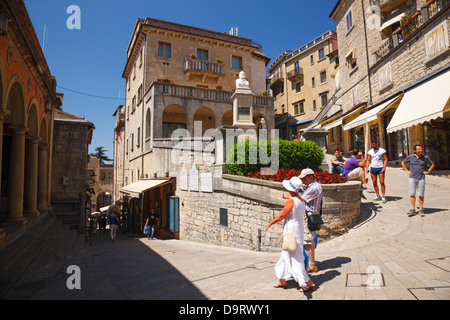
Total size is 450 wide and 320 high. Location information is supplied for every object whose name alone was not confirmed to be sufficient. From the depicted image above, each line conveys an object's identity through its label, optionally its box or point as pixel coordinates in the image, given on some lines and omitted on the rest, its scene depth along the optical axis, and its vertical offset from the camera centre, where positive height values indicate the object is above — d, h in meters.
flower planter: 6.83 -0.73
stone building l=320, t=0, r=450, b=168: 11.92 +5.76
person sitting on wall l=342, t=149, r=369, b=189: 8.08 +0.22
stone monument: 11.00 +2.89
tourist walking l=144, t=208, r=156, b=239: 14.26 -2.50
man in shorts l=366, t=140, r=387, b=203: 8.02 +0.35
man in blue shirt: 6.71 -0.03
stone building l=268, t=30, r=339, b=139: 31.61 +12.07
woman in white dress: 3.82 -1.01
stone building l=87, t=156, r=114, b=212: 41.94 -0.67
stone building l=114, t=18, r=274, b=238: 17.78 +6.27
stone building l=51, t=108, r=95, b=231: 13.98 +0.87
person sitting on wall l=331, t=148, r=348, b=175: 9.34 +0.40
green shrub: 8.95 +0.66
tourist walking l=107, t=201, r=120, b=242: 13.95 -2.41
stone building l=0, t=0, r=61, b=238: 5.99 +2.15
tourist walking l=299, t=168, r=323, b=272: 4.59 -0.44
